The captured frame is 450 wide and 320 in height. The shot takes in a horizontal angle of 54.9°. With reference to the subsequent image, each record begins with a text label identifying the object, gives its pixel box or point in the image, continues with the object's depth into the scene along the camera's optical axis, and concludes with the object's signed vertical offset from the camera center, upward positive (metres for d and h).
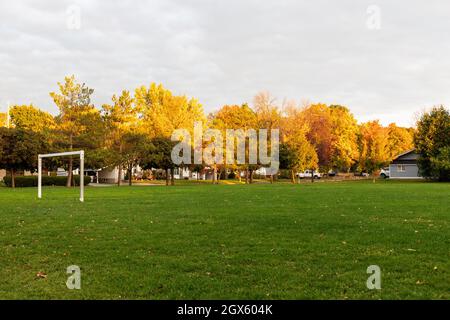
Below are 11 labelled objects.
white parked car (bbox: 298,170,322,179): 82.06 -1.08
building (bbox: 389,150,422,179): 68.51 +0.45
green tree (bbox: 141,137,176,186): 45.69 +1.72
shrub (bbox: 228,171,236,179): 73.16 -0.88
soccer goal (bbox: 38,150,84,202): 21.93 -0.34
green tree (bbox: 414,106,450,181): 54.44 +3.64
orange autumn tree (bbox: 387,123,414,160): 81.57 +6.14
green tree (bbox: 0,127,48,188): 38.97 +2.12
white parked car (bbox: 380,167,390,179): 78.50 -0.75
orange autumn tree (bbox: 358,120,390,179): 60.38 +2.72
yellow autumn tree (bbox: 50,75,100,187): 41.91 +5.26
